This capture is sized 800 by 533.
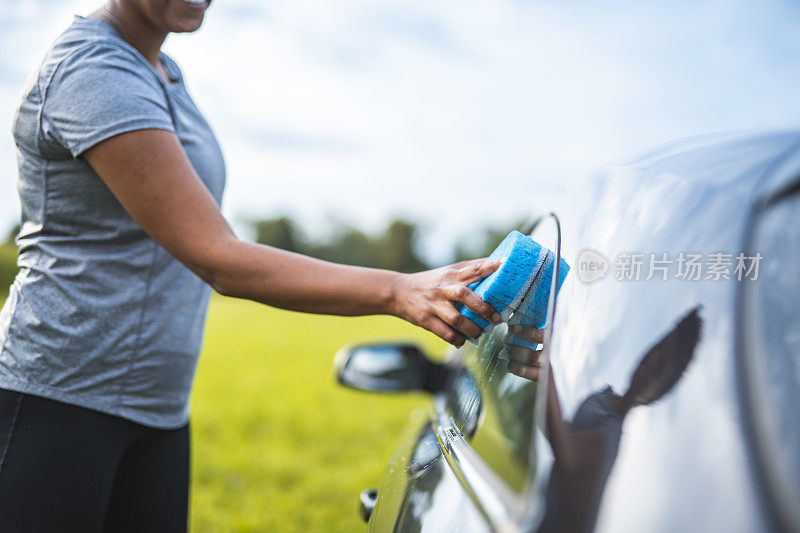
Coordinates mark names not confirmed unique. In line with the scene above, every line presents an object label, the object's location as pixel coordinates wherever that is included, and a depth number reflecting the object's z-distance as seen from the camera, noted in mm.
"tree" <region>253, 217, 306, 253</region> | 50562
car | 809
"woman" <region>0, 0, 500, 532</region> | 1388
